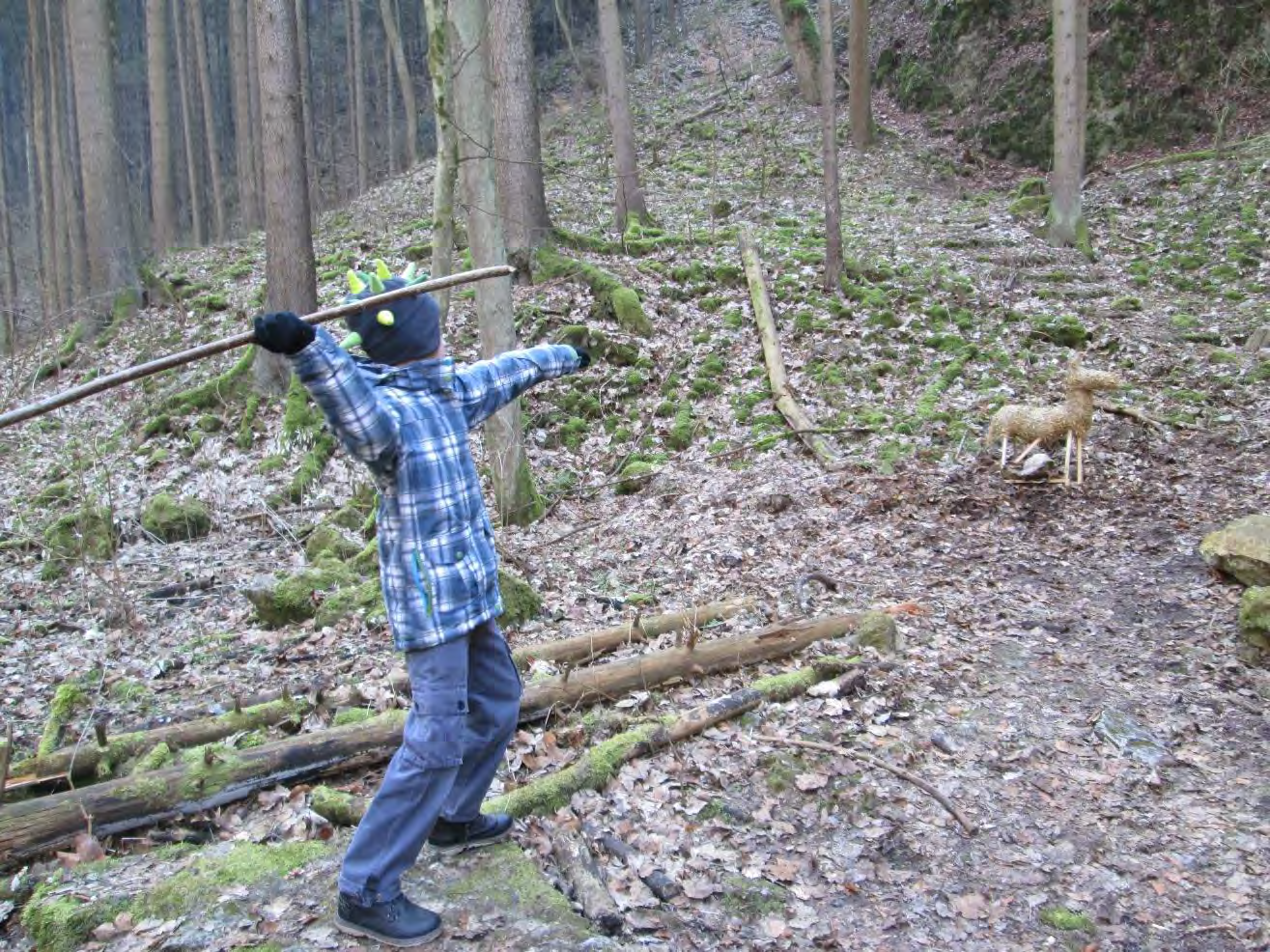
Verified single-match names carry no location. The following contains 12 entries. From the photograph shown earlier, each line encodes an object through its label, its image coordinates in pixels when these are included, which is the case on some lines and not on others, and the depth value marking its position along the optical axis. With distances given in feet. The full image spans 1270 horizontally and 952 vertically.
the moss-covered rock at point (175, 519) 30.12
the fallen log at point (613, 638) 17.61
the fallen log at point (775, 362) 31.60
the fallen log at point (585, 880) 10.81
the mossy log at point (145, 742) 13.91
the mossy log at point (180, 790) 12.23
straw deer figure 26.07
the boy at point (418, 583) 9.69
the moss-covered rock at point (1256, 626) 18.03
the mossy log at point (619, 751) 12.69
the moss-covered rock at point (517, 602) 20.02
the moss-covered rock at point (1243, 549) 20.10
